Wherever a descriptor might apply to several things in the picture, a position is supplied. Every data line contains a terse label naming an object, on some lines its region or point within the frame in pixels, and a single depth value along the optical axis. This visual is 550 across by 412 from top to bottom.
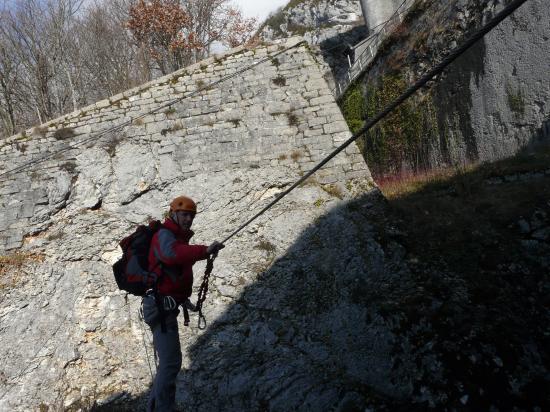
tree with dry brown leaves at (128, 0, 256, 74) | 15.55
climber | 3.42
